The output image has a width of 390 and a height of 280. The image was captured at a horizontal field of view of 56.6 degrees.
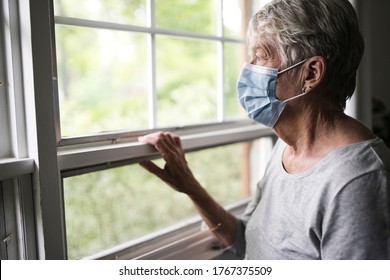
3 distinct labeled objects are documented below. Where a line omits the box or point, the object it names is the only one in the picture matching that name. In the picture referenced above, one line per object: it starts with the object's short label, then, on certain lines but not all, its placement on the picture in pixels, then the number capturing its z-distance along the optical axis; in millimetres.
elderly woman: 843
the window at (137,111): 1092
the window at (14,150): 825
